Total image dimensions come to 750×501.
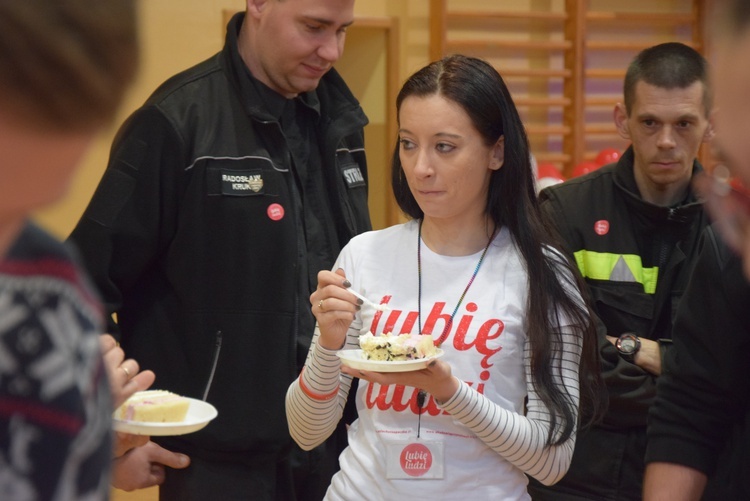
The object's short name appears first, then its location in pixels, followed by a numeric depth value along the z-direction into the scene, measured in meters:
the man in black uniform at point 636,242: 3.14
